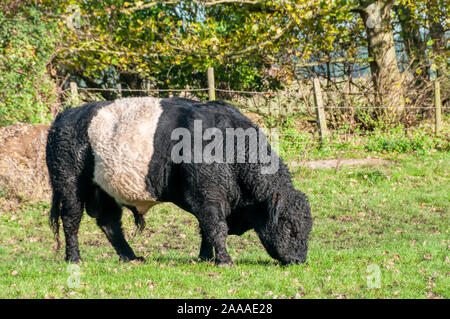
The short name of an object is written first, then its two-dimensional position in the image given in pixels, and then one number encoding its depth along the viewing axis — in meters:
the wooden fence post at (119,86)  18.21
